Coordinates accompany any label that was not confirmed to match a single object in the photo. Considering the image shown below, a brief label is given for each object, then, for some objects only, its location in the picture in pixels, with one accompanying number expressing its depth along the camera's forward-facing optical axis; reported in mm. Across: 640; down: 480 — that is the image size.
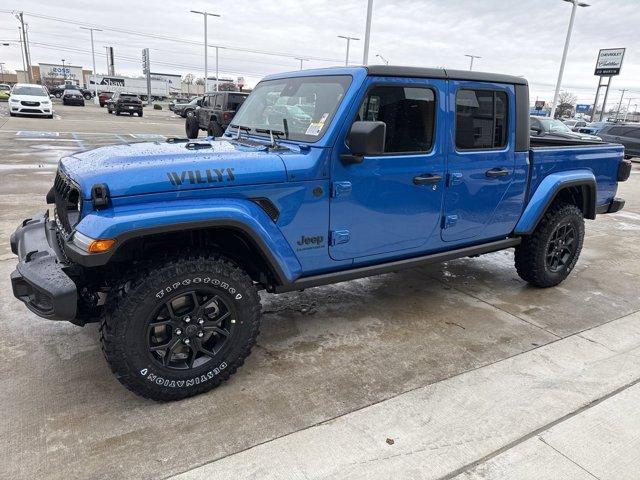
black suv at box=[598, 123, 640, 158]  17828
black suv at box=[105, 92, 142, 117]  30406
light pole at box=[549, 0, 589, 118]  25039
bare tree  75225
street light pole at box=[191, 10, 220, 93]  40000
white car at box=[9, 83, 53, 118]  22547
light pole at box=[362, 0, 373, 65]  19328
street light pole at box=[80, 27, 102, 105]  59969
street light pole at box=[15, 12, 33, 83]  64312
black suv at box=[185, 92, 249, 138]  15977
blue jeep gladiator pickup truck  2492
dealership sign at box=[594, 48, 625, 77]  38250
